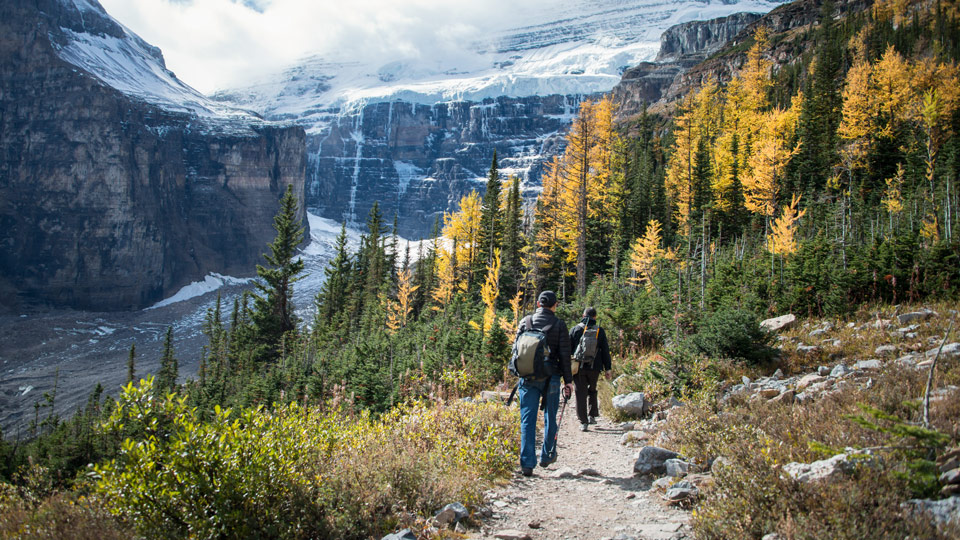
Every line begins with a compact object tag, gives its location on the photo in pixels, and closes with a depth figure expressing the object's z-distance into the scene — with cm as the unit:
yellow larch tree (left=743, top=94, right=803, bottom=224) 2556
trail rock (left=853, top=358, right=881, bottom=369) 633
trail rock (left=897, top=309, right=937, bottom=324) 826
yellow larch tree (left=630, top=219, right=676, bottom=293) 2228
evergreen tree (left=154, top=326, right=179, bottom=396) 4786
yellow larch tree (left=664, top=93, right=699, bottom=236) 3167
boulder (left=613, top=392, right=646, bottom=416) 777
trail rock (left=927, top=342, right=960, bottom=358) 554
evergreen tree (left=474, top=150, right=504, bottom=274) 3631
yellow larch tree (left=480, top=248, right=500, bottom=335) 1870
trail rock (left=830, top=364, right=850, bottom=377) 636
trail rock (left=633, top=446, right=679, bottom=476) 494
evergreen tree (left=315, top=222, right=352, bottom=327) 4747
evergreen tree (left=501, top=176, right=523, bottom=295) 3388
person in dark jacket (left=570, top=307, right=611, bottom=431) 757
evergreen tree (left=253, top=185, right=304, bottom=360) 4053
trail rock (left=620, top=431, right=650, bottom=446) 646
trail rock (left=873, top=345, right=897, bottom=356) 708
